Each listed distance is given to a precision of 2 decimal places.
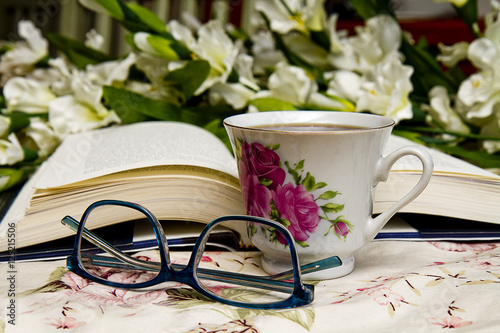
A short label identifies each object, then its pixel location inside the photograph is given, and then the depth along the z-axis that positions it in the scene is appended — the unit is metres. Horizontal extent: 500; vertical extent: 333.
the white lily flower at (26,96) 0.72
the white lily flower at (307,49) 0.73
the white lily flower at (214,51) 0.69
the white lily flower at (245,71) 0.71
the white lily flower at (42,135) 0.71
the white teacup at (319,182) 0.50
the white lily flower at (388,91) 0.65
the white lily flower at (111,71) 0.73
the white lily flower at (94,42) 0.85
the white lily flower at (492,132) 0.67
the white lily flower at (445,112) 0.68
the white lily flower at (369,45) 0.71
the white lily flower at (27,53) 0.83
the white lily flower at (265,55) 0.75
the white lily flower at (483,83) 0.64
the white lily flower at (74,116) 0.70
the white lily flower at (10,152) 0.66
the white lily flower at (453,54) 0.72
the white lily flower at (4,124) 0.68
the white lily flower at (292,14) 0.70
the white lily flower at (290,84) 0.67
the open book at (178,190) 0.55
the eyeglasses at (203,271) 0.49
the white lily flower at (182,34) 0.70
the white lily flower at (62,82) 0.72
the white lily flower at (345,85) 0.68
